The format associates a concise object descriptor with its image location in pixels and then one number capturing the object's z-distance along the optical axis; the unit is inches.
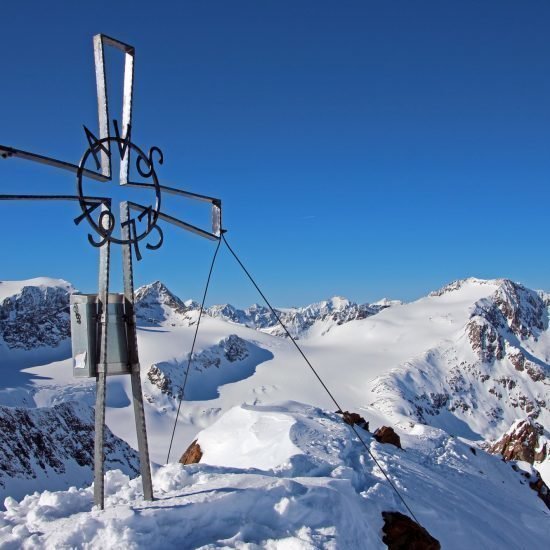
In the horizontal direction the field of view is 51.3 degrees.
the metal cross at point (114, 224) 278.8
